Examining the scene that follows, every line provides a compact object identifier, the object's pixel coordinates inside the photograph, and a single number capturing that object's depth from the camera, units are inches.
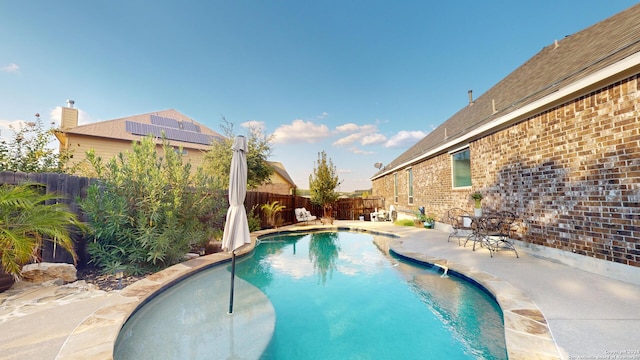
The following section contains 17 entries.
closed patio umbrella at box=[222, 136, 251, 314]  144.3
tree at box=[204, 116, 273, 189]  546.0
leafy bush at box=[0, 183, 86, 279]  132.0
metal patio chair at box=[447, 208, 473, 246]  297.7
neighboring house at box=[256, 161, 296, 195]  940.5
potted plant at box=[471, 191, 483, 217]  275.0
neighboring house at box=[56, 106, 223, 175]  568.4
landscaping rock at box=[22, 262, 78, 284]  165.5
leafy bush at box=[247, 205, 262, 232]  425.0
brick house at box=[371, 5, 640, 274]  156.6
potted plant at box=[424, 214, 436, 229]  439.2
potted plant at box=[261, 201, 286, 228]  481.4
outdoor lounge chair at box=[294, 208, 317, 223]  605.0
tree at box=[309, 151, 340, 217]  623.2
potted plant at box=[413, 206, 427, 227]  459.5
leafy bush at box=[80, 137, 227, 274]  187.9
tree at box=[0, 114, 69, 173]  220.5
